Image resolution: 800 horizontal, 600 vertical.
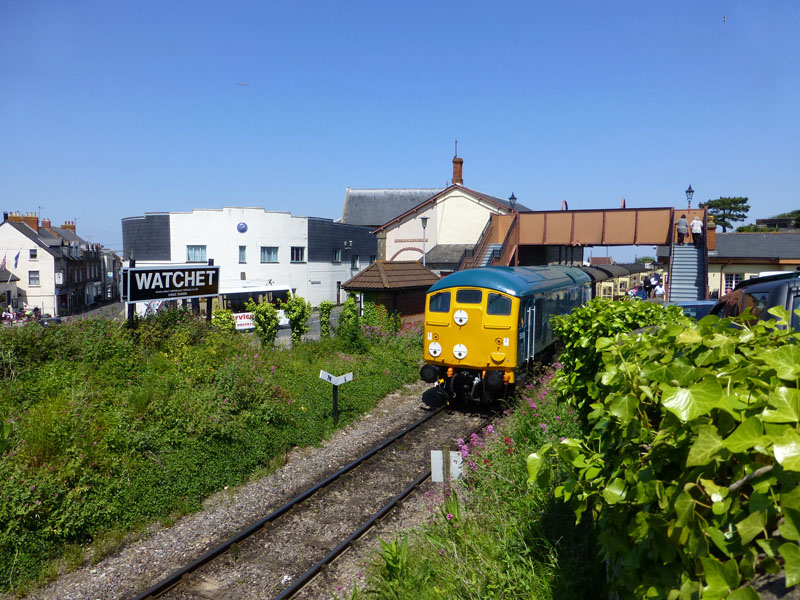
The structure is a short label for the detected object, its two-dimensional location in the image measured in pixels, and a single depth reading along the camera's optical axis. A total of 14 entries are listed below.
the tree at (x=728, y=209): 66.56
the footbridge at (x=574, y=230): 24.12
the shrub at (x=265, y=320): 17.59
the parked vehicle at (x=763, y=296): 6.46
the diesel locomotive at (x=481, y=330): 12.41
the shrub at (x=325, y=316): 19.67
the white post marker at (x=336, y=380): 12.30
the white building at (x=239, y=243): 40.03
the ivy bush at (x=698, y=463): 1.75
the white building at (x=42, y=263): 48.45
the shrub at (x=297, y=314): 18.77
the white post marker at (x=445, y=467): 7.60
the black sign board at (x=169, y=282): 13.88
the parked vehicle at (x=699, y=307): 13.20
